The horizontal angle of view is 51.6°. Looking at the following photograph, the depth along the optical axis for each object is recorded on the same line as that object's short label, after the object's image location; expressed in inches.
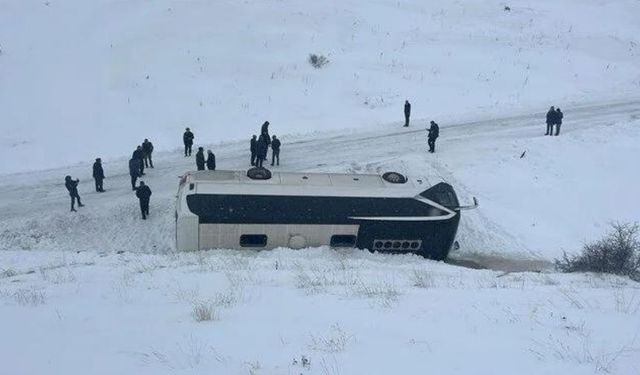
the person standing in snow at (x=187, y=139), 1080.4
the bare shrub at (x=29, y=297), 492.7
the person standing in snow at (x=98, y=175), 935.7
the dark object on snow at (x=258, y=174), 783.1
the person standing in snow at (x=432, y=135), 1084.5
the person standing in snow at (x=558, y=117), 1168.2
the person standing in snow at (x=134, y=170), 948.6
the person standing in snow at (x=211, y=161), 975.5
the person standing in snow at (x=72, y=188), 877.8
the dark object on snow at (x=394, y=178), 802.2
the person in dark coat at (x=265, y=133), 1052.0
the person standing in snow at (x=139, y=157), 968.9
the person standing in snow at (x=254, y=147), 1029.0
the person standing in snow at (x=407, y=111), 1238.3
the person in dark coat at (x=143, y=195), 873.5
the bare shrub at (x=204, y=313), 421.4
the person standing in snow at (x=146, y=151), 1026.1
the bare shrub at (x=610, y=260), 666.8
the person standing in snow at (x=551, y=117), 1167.0
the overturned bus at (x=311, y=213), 743.1
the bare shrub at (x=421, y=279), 546.3
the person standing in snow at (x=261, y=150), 1030.4
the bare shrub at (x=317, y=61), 1512.1
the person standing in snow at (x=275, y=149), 1034.7
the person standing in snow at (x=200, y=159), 990.4
